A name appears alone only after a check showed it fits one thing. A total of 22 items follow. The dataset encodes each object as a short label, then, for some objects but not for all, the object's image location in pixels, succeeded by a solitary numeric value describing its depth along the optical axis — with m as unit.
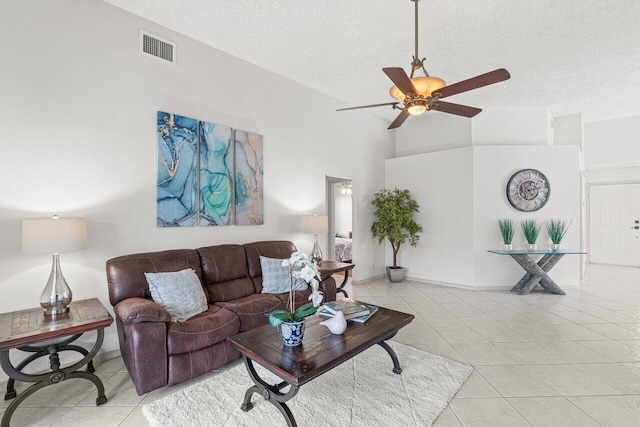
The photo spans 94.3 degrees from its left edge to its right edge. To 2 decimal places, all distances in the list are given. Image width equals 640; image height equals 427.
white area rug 1.92
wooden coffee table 1.67
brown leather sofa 2.11
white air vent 3.01
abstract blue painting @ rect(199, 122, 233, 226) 3.41
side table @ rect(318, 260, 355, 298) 3.79
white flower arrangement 1.89
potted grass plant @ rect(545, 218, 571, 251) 4.88
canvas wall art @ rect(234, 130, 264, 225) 3.76
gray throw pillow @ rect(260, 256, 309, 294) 3.32
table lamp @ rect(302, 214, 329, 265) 4.20
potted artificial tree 5.54
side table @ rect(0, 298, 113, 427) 1.82
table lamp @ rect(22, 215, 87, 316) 2.06
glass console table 4.71
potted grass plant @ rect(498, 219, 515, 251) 4.93
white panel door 6.86
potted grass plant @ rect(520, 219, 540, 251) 4.89
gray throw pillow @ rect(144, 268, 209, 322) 2.50
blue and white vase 1.88
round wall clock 5.06
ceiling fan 2.24
